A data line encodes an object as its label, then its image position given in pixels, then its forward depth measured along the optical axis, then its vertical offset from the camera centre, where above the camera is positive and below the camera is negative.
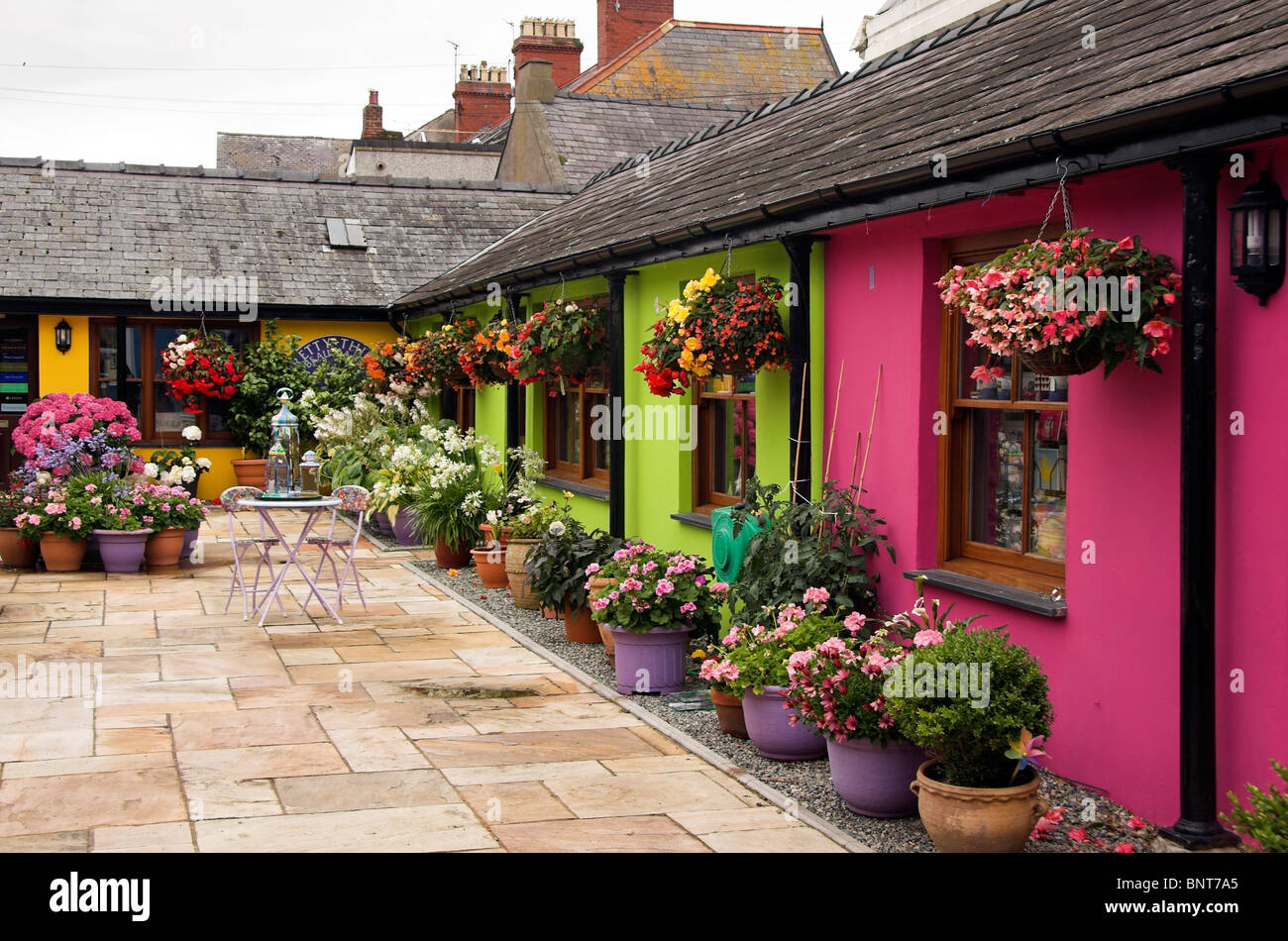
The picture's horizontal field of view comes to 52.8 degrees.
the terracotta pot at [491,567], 11.06 -1.08
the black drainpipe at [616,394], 9.86 +0.35
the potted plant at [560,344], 10.25 +0.77
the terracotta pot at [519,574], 10.23 -1.06
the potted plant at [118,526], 11.89 -0.78
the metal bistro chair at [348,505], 9.88 -0.49
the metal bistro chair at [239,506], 9.55 -0.50
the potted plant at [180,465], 12.69 -0.26
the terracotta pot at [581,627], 8.87 -1.29
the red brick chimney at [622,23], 30.16 +9.76
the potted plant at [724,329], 7.24 +0.63
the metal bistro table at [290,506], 9.27 -0.52
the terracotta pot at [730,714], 6.48 -1.38
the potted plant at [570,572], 8.78 -0.90
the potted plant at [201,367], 17.22 +0.98
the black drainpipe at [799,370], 7.18 +0.39
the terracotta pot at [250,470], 17.94 -0.41
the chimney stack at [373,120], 33.25 +8.30
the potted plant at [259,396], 17.88 +0.63
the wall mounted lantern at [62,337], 17.16 +1.39
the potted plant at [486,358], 12.23 +0.82
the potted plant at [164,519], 12.11 -0.73
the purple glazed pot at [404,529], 14.24 -0.98
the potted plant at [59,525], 11.73 -0.76
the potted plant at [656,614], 7.31 -0.99
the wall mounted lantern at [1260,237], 4.31 +0.68
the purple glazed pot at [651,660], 7.40 -1.26
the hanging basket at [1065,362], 4.72 +0.29
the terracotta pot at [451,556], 12.42 -1.11
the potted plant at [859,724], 5.12 -1.13
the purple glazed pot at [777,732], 6.02 -1.36
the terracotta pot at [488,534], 10.86 -0.80
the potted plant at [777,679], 5.92 -1.10
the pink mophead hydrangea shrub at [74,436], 12.38 +0.05
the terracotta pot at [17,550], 12.09 -1.01
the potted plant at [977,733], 4.54 -1.04
